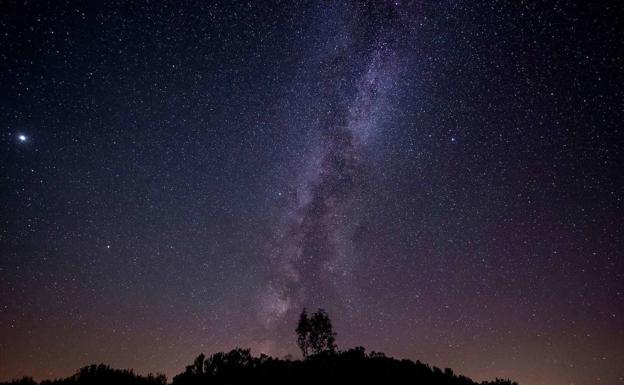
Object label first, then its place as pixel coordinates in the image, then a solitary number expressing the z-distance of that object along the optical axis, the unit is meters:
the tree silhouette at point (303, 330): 48.28
